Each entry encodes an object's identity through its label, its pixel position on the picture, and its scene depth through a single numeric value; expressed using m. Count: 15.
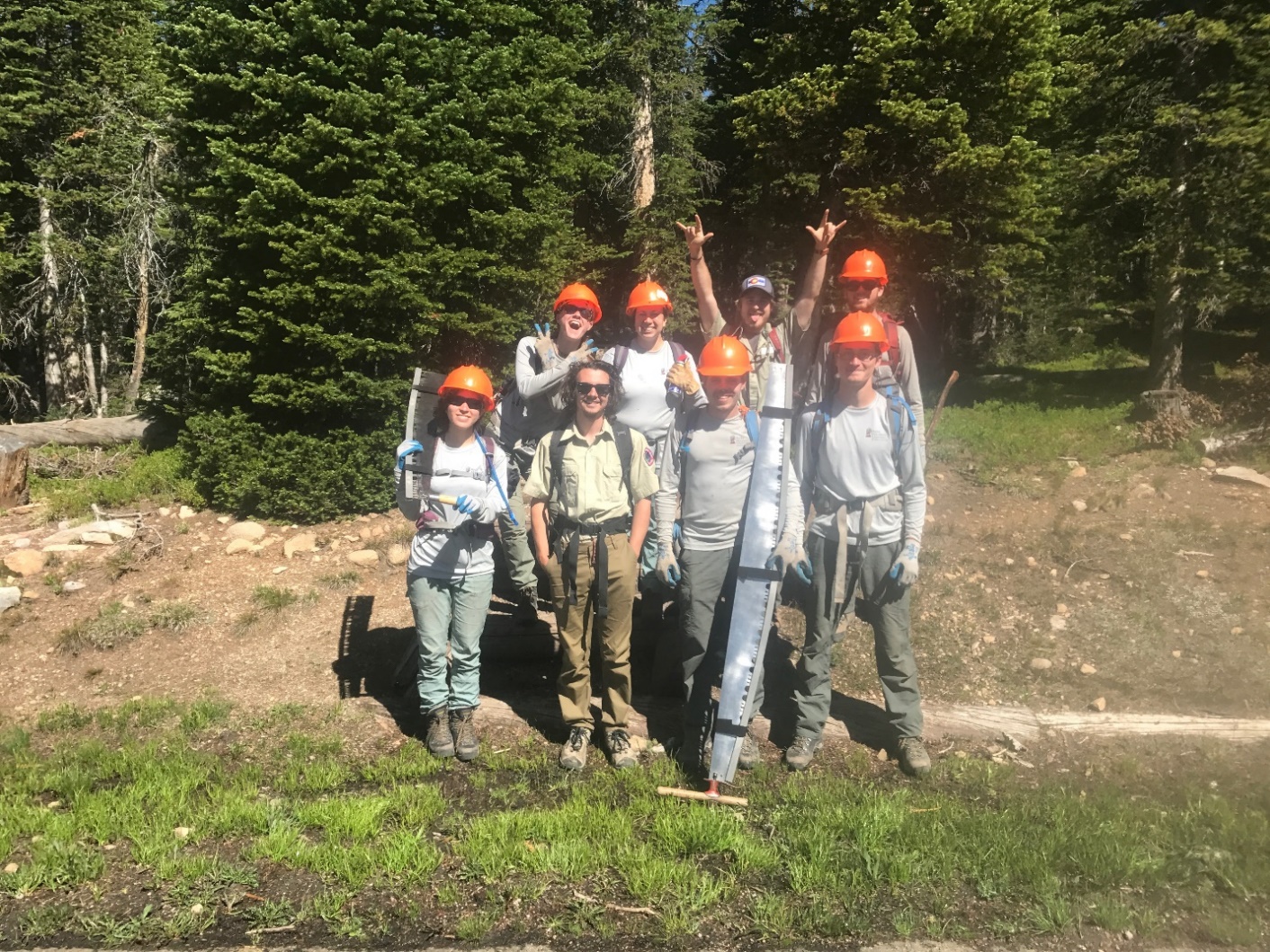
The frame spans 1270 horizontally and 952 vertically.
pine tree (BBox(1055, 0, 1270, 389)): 12.04
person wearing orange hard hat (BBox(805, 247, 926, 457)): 5.30
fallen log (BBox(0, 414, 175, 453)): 12.91
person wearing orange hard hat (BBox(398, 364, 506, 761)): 4.87
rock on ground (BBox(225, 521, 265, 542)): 9.09
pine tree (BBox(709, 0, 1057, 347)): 13.69
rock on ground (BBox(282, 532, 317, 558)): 8.83
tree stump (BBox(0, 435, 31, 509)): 10.40
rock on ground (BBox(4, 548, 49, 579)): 8.23
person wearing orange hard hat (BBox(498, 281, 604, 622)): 5.16
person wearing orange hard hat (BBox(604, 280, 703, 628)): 5.20
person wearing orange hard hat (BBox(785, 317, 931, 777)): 4.82
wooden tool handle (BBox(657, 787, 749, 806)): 4.56
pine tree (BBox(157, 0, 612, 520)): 8.74
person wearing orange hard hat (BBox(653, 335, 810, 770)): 4.81
